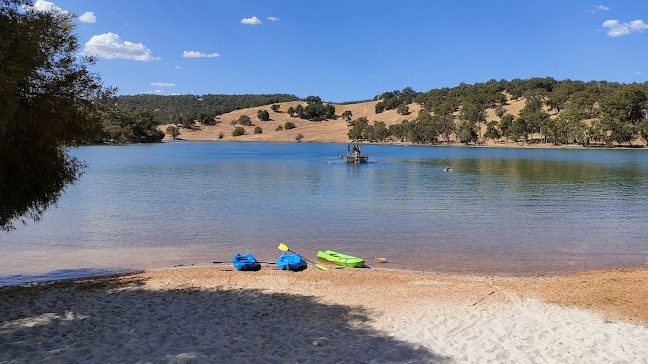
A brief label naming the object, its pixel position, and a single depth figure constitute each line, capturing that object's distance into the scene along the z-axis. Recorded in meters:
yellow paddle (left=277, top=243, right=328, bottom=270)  17.48
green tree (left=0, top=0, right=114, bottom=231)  8.69
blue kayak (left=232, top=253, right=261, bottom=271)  14.93
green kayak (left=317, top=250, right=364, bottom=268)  15.73
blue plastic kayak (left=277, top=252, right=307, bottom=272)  15.03
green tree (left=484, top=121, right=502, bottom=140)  145.00
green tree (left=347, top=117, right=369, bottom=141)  184.50
